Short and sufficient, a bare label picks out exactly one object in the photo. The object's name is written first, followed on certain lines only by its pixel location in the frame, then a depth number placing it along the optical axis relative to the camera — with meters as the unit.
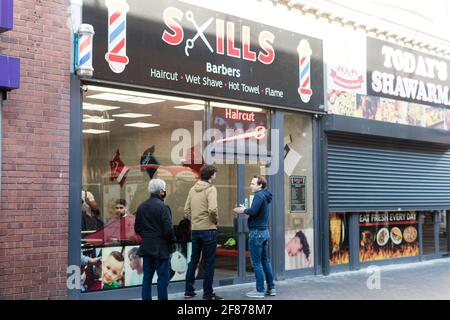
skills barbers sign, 8.46
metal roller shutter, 11.87
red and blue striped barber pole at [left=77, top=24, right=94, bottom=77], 7.93
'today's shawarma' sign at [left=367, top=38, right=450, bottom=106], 12.68
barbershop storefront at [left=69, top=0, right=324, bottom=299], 8.40
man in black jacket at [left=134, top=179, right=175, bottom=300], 7.46
